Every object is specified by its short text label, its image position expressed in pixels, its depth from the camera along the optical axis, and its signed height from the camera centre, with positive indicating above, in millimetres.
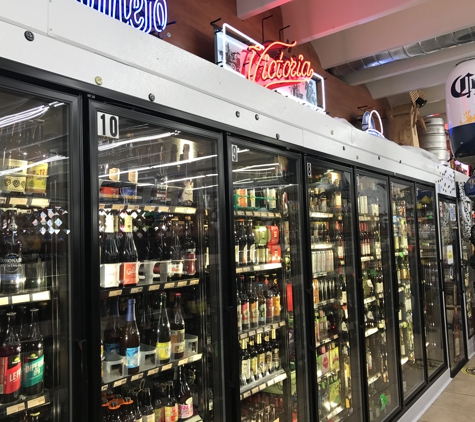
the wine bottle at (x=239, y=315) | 2793 -501
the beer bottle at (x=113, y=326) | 2215 -429
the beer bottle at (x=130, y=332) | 2263 -470
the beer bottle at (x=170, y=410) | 2283 -905
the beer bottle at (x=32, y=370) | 1682 -489
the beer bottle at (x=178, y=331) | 2318 -506
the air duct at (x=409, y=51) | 4531 +2062
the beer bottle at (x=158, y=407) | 2307 -902
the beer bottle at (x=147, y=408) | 2229 -890
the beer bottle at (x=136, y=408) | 2279 -896
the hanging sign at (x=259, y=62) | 3211 +1437
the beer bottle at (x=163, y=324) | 2479 -482
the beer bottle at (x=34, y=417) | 1802 -718
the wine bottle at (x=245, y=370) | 2777 -862
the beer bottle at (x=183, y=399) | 2332 -895
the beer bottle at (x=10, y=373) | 1626 -481
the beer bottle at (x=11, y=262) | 1728 -53
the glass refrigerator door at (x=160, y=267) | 2096 -125
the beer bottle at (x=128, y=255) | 2027 -61
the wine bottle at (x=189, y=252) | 2404 -60
